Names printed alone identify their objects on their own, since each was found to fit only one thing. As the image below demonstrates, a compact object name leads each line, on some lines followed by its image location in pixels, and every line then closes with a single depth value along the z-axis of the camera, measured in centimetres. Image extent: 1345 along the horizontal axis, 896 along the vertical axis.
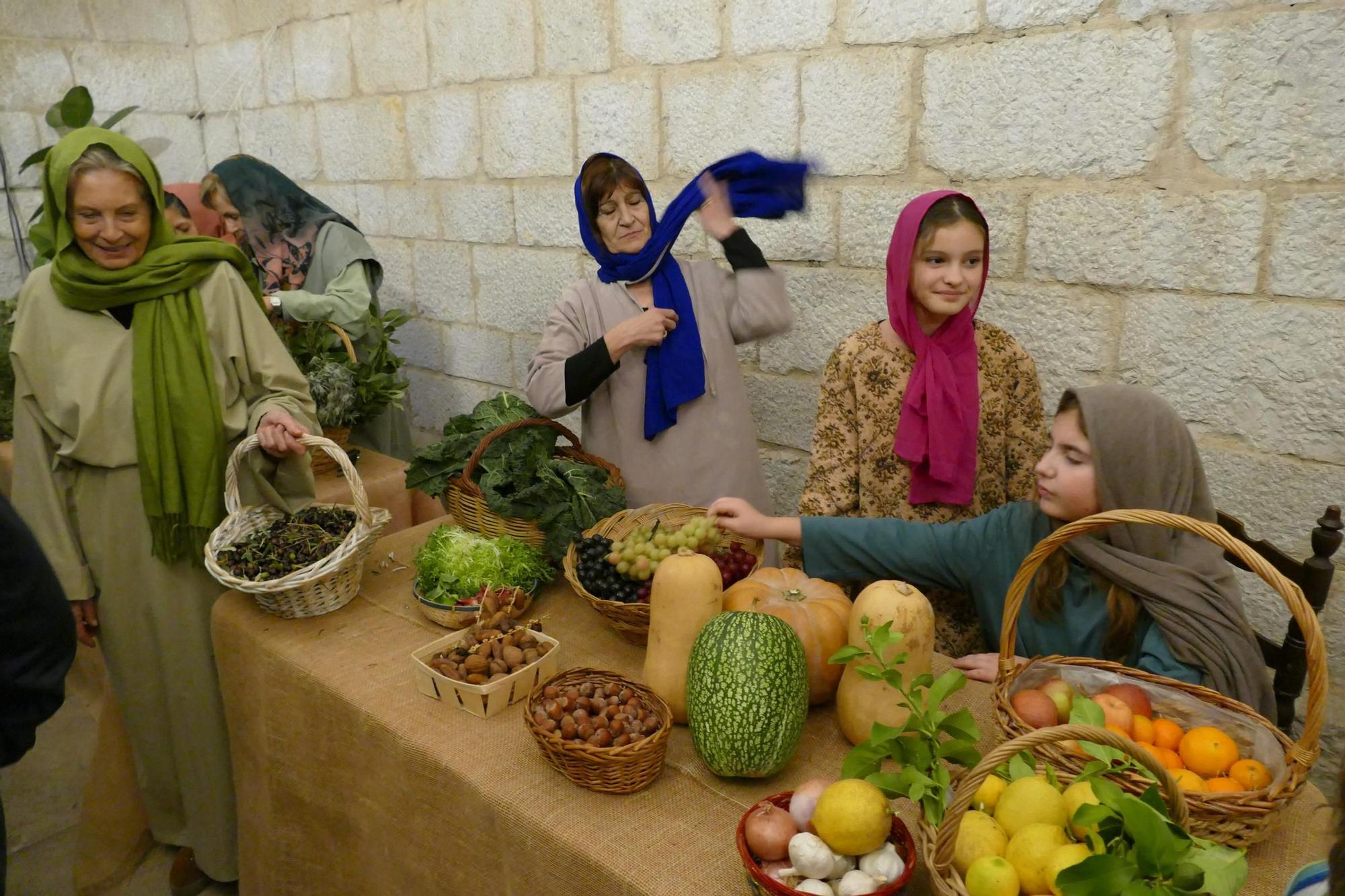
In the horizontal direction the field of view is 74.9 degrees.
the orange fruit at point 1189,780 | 139
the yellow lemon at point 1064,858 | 114
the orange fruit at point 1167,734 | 152
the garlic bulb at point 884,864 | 131
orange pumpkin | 184
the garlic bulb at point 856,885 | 128
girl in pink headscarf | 252
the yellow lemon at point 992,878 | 116
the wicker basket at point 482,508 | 258
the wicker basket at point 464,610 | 229
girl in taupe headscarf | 177
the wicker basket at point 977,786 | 121
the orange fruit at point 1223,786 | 141
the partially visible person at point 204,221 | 461
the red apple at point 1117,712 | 153
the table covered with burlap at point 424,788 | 153
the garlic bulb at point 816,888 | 127
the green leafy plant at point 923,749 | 129
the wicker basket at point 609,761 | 158
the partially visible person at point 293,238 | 427
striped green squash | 158
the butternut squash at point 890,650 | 168
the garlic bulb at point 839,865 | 132
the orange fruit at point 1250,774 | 143
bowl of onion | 129
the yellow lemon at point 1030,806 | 125
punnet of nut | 195
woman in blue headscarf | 293
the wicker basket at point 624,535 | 208
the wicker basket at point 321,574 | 225
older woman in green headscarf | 265
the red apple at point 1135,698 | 159
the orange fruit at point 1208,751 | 145
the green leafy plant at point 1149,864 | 100
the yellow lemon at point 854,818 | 129
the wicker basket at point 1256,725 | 136
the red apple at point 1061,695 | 159
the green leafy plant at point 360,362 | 397
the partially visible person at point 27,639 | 149
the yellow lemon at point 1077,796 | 126
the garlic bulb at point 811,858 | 130
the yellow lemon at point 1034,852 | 117
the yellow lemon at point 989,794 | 134
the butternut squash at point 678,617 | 183
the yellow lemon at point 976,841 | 123
